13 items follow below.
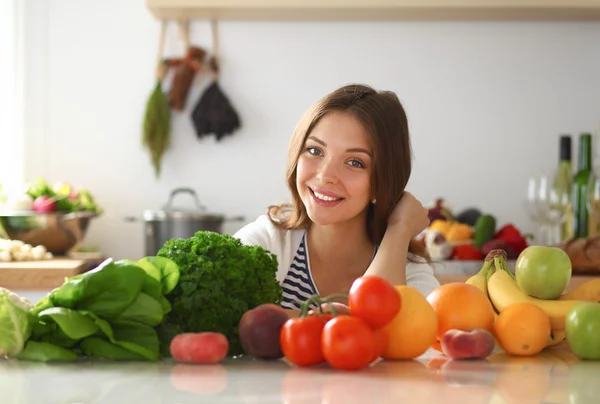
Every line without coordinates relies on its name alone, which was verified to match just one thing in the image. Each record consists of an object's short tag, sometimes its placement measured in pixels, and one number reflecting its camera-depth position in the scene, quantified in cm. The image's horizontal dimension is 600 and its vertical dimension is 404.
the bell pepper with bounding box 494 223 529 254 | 272
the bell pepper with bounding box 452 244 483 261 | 269
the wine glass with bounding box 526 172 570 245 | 296
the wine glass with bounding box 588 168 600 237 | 294
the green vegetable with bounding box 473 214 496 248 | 280
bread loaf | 259
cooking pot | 283
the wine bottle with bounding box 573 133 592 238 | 296
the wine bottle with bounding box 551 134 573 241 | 297
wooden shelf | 297
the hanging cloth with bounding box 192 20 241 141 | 314
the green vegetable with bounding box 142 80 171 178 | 315
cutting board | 238
